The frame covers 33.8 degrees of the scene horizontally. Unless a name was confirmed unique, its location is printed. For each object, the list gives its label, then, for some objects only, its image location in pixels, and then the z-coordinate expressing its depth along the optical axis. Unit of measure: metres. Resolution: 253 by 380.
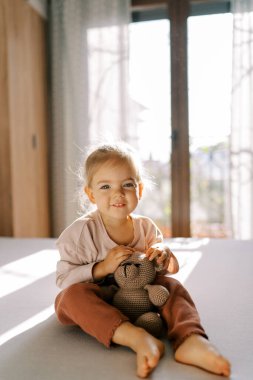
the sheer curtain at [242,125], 3.11
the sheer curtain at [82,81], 3.33
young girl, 0.88
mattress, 0.84
